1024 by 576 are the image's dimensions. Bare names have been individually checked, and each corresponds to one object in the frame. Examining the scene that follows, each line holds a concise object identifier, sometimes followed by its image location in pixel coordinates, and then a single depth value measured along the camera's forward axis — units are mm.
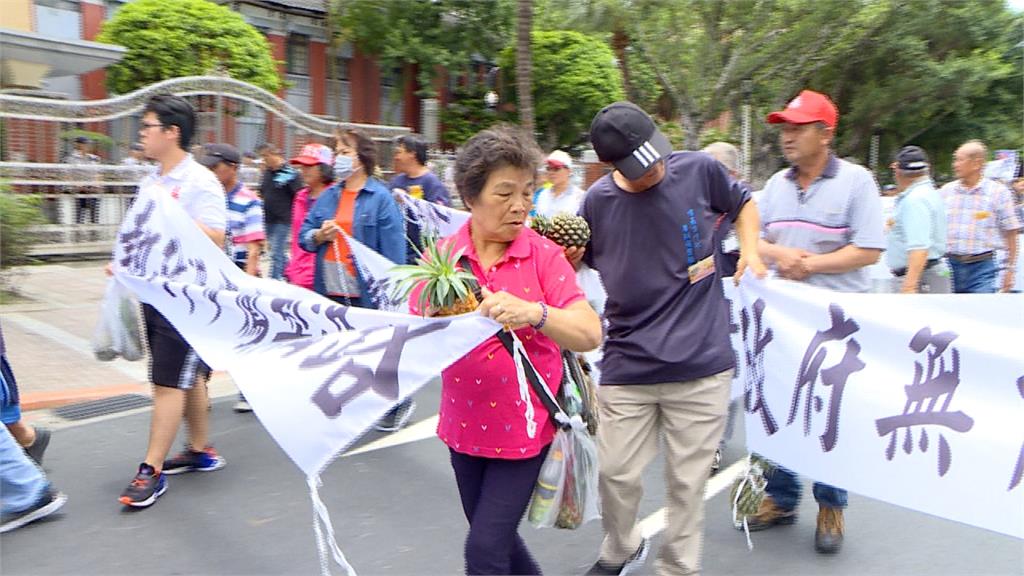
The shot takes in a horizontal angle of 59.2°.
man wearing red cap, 3828
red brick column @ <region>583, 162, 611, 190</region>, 13086
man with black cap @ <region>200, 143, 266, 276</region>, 6297
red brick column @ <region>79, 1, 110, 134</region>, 19984
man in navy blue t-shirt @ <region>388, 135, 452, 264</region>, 7574
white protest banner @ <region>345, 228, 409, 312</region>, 5585
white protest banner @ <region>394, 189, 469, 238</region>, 7496
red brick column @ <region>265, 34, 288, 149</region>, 17688
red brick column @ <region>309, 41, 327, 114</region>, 26688
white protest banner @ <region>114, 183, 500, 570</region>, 2830
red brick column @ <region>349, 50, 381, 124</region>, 27828
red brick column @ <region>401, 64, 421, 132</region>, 28922
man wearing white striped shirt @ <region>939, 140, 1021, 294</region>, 6965
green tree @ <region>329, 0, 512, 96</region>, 24688
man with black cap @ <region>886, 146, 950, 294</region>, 6293
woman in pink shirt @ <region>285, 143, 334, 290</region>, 6090
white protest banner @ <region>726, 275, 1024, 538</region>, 3283
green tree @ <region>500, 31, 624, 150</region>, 27875
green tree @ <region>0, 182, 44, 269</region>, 8891
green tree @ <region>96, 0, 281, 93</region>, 18641
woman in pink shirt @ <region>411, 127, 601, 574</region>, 2727
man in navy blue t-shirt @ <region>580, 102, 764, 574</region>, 3314
